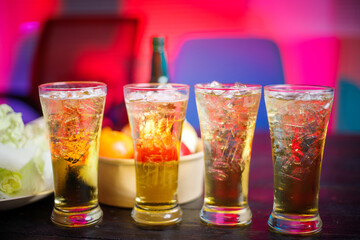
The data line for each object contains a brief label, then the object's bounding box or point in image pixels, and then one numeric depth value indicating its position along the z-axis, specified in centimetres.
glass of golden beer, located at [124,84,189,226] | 81
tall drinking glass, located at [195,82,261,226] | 79
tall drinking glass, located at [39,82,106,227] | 79
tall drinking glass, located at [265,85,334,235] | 74
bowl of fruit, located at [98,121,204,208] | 92
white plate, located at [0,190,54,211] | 80
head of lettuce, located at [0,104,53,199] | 84
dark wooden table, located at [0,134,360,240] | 77
